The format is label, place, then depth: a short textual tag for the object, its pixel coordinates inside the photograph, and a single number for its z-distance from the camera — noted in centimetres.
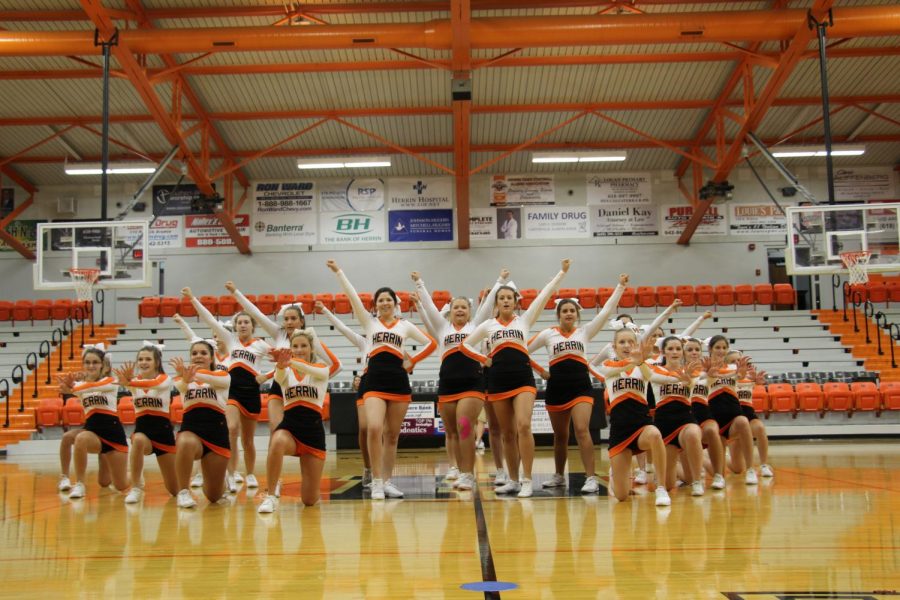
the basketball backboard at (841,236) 1202
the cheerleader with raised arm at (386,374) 686
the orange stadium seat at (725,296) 2061
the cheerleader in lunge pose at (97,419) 750
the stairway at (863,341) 1669
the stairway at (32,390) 1445
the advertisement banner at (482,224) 2255
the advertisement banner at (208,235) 2269
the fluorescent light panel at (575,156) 2055
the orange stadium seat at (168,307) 2056
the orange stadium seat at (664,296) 2062
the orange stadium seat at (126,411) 1402
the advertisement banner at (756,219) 2234
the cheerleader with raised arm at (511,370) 671
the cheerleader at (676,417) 664
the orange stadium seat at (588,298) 2073
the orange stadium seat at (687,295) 2077
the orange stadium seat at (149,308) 2058
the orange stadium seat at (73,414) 1413
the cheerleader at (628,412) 625
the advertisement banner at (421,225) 2255
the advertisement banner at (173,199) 2234
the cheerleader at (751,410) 788
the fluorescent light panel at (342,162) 2061
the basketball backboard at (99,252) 1134
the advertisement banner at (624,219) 2256
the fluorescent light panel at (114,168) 1998
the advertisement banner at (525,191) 2266
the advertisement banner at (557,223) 2252
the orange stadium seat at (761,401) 1452
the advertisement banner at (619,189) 2262
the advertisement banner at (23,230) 2262
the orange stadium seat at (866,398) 1445
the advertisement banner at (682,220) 2252
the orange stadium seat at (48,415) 1432
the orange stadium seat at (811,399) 1452
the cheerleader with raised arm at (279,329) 736
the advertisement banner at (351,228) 2253
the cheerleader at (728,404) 758
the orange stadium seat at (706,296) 2066
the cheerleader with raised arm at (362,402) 746
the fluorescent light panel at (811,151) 2020
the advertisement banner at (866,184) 2239
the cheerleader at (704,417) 727
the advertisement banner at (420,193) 2256
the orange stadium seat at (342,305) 2078
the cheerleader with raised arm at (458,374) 704
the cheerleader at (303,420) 625
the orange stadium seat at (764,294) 2070
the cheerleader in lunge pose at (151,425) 698
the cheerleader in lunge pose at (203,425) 638
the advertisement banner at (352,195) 2261
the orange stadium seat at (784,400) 1457
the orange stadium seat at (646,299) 2055
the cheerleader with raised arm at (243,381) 758
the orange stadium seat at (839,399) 1448
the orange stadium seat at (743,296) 2067
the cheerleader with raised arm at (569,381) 702
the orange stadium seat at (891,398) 1444
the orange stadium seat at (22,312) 2091
